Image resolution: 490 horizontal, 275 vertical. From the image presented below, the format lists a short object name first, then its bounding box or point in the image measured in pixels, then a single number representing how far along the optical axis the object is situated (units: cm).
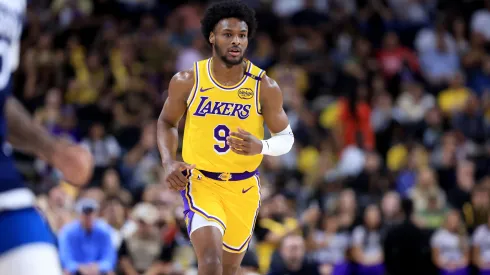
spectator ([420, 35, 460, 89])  1709
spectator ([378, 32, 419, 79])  1694
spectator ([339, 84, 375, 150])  1546
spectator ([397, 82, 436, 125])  1572
